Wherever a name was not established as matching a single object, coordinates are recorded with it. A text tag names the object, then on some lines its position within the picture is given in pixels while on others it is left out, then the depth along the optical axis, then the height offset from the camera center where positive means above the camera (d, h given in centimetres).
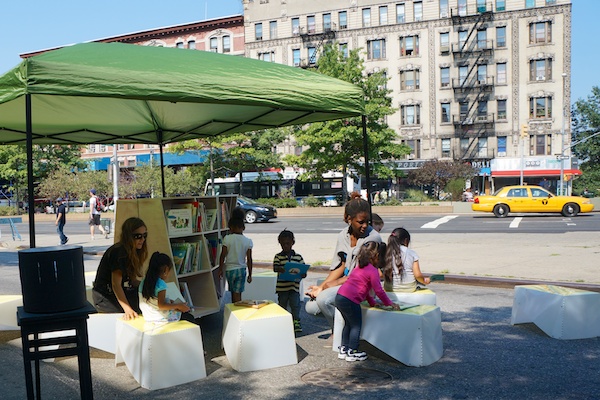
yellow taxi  3164 -148
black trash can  474 -72
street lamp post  4631 +352
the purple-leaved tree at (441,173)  5641 +28
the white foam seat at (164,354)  573 -160
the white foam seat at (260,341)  620 -161
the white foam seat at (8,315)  788 -162
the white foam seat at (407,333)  620 -158
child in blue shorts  770 -93
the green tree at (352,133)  4231 +308
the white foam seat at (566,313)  716 -163
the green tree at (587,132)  7250 +493
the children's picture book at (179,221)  751 -46
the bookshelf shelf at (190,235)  746 -65
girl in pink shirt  626 -113
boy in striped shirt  755 -124
